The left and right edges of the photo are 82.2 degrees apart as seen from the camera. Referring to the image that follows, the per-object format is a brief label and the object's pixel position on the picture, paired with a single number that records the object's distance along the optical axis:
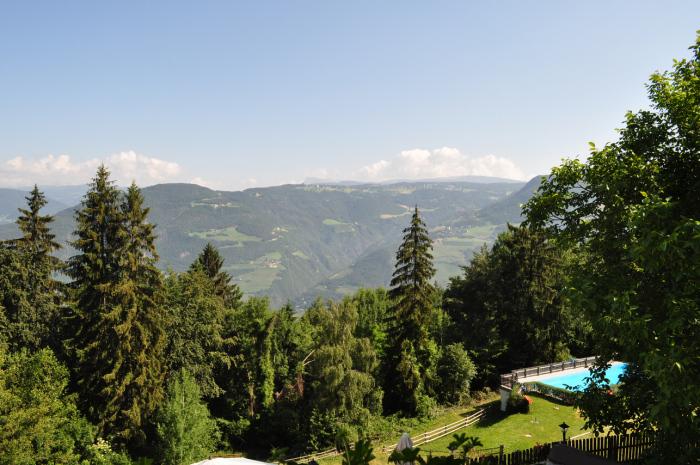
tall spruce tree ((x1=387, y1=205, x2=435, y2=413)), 28.36
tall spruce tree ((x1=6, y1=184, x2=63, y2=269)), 27.11
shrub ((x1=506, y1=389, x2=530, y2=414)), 24.78
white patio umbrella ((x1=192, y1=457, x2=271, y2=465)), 15.69
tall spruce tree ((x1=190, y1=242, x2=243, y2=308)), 44.88
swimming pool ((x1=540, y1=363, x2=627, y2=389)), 27.73
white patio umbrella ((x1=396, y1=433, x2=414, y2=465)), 12.60
